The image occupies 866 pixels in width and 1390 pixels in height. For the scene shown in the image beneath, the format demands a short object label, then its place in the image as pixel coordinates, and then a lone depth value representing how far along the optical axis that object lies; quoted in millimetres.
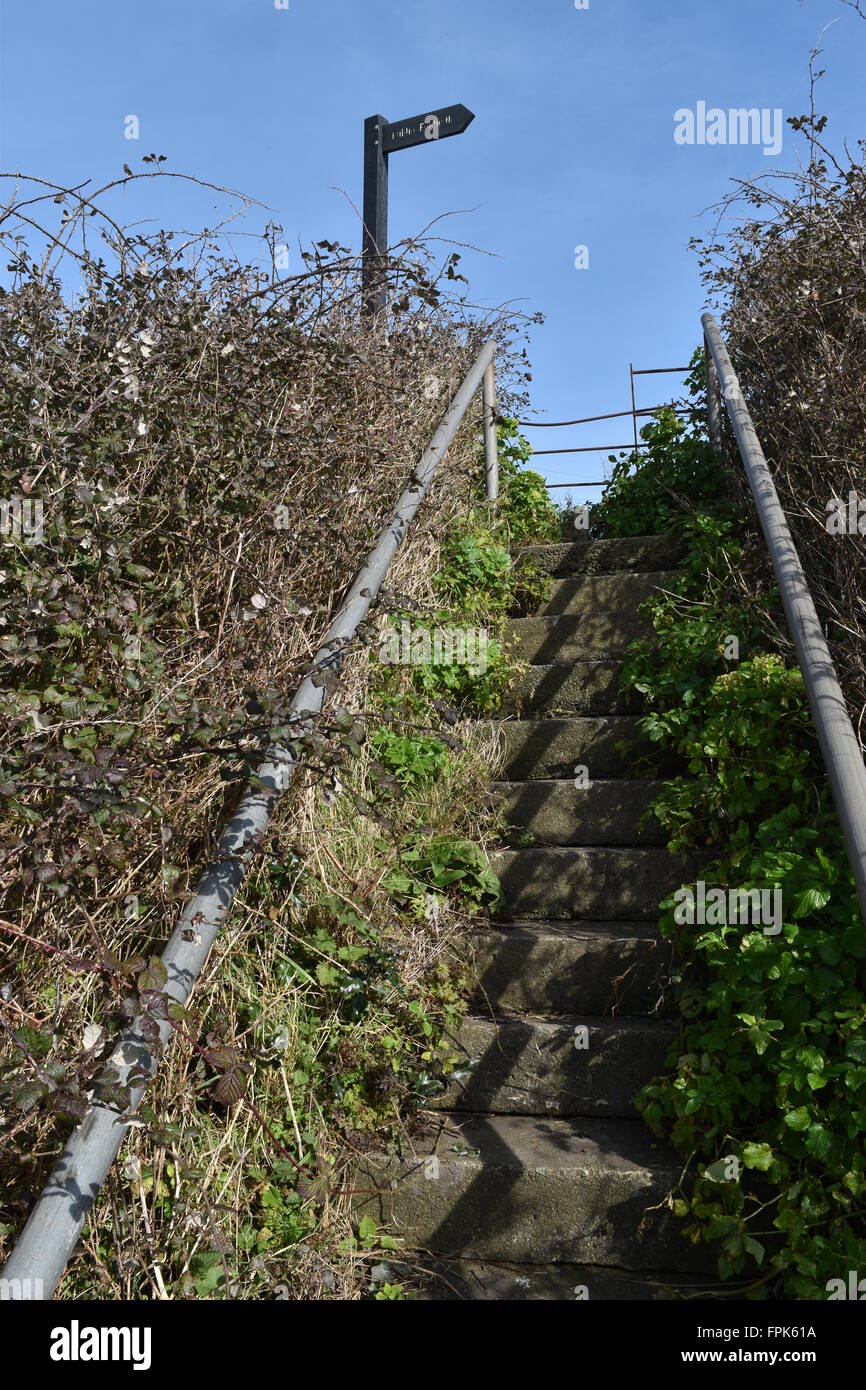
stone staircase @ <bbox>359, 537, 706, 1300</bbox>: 2619
